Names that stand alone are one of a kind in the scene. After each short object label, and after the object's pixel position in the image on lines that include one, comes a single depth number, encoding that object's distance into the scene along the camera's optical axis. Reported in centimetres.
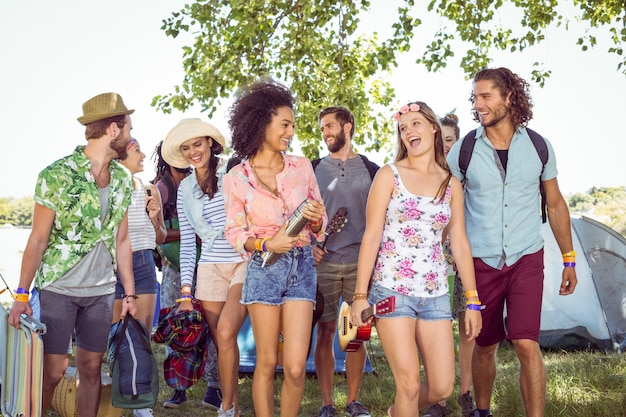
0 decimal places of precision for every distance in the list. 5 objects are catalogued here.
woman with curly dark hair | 456
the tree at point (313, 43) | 1175
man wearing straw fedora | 443
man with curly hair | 491
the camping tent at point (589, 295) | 882
